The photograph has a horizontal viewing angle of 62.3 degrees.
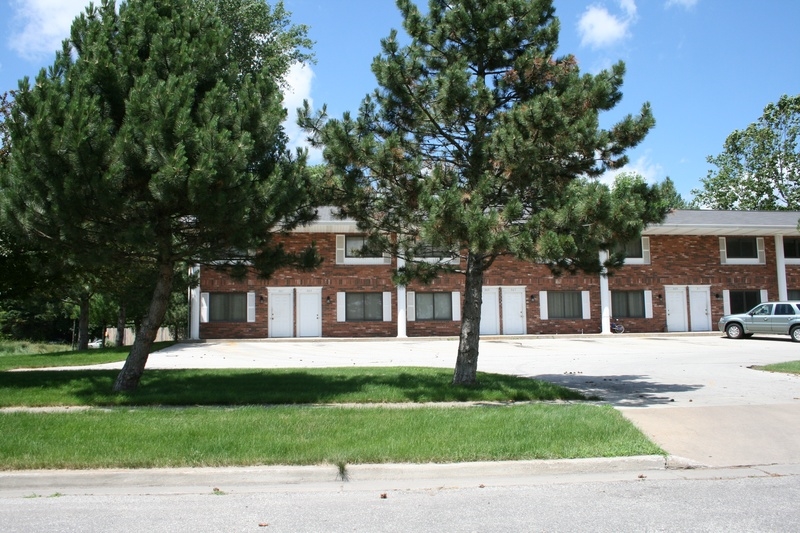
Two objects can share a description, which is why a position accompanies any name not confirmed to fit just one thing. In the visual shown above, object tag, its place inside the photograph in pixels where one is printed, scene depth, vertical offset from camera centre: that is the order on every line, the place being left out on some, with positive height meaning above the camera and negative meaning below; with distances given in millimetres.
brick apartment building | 30016 +826
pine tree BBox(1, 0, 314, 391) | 9586 +2402
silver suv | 26469 -681
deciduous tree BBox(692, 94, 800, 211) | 49219 +10740
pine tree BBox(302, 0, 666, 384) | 9742 +2582
